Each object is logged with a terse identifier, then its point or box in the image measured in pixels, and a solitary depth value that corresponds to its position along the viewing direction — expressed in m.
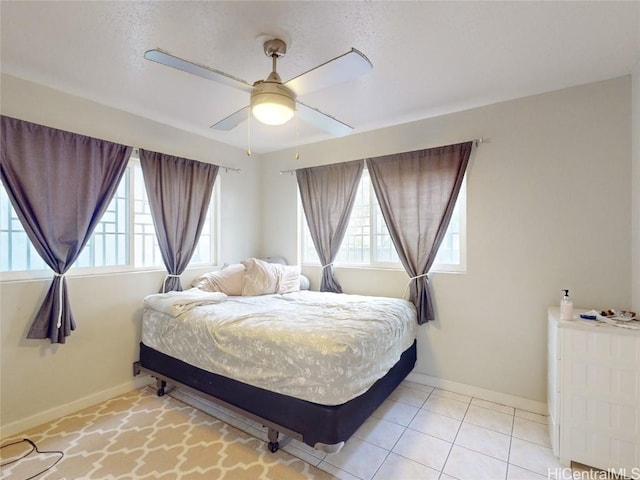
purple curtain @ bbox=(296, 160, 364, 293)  3.39
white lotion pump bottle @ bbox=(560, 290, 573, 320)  1.93
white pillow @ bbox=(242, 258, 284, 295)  3.23
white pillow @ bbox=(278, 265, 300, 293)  3.39
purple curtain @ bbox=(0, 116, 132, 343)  2.21
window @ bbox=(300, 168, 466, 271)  2.95
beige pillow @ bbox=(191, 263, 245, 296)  3.15
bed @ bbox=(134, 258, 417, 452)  1.79
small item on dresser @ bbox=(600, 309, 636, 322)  1.93
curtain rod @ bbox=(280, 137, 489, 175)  2.70
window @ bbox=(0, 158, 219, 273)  2.34
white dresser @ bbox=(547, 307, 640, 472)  1.73
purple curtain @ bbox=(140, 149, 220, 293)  3.00
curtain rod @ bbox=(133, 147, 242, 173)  3.74
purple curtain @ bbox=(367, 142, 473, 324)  2.80
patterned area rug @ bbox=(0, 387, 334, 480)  1.81
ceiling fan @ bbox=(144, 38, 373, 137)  1.46
